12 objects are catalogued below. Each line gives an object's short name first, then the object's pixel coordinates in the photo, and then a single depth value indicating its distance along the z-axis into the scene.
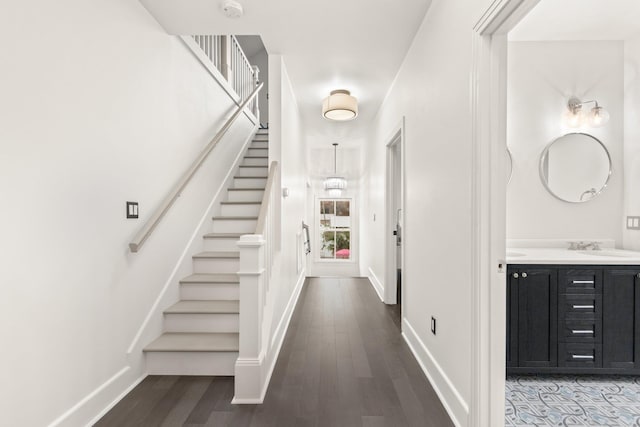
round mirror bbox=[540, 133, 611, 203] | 2.82
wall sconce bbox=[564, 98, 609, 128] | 2.75
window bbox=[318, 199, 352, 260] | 7.38
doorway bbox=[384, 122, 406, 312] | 4.18
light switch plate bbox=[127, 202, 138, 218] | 2.19
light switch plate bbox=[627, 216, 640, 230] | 2.66
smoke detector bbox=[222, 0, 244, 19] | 2.29
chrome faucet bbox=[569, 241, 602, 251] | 2.74
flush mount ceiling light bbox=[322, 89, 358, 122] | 3.85
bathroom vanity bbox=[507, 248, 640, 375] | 2.25
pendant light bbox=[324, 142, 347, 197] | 6.67
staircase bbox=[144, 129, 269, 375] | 2.32
